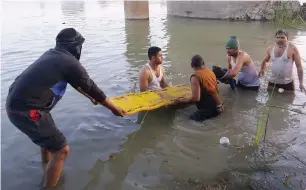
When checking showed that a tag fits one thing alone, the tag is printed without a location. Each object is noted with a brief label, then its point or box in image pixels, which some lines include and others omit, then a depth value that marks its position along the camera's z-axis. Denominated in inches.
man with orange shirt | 201.5
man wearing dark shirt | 124.3
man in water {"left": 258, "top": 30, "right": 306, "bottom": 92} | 239.6
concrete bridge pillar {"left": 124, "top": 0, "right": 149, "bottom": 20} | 875.4
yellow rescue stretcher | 202.4
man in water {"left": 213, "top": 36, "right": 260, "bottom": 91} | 239.8
